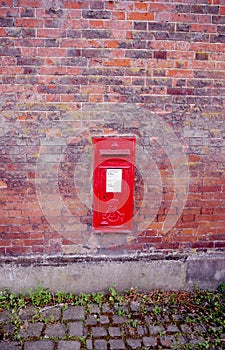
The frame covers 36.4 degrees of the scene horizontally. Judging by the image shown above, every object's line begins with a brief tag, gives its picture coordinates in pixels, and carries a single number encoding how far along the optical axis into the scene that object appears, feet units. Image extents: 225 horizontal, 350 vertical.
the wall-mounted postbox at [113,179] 11.37
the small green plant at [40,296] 11.95
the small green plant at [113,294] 12.23
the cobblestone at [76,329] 10.56
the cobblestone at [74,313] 11.28
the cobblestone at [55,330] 10.51
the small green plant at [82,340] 10.26
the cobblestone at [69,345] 10.04
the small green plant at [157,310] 11.63
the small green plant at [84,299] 12.05
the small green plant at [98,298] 12.10
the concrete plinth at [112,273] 12.26
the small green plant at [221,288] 12.82
